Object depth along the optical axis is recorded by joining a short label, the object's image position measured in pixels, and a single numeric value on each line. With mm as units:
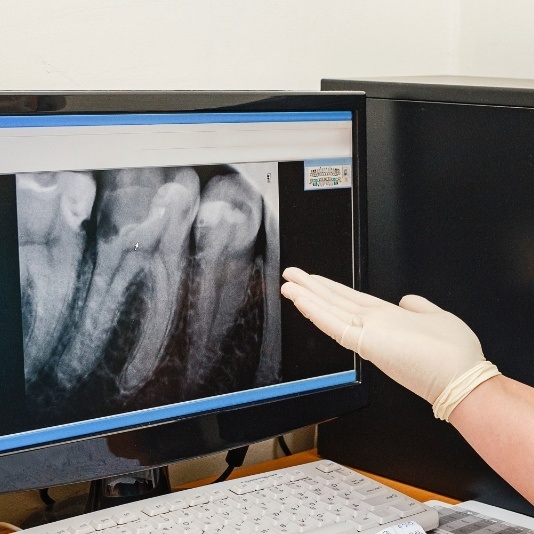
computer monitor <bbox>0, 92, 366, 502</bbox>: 703
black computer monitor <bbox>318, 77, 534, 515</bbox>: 832
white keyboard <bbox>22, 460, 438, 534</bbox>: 734
